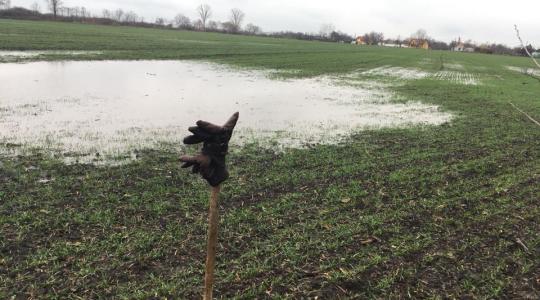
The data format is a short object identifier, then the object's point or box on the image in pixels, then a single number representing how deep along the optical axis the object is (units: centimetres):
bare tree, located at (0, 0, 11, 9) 10232
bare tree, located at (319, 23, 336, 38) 15677
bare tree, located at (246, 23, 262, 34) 16696
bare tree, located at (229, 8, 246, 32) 19018
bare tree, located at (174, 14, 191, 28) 15188
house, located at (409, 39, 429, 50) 15689
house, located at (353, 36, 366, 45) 16044
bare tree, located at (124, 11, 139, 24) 13638
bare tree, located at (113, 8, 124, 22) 15550
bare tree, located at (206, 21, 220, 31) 14960
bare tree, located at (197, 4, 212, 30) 19748
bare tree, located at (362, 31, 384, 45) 16950
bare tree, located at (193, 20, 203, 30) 14131
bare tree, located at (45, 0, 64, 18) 11831
